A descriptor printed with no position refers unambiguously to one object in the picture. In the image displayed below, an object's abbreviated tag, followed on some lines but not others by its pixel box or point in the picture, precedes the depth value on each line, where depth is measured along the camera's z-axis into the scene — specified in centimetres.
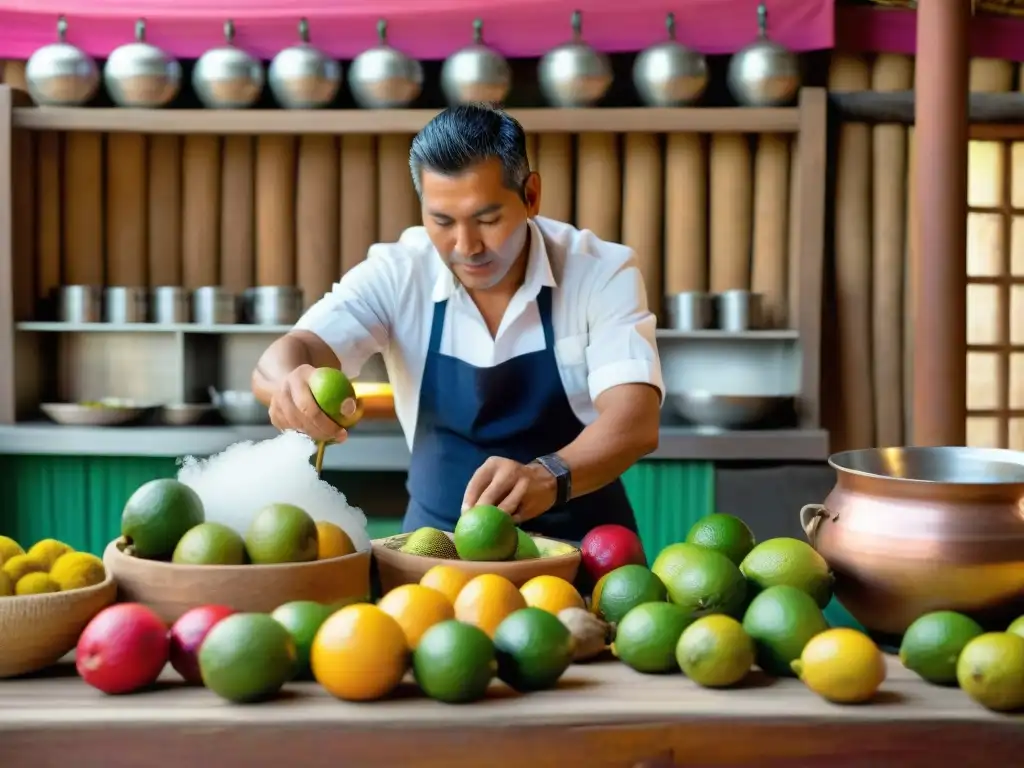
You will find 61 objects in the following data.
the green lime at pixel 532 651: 127
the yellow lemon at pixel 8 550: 148
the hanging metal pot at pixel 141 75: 427
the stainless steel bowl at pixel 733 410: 409
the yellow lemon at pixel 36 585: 136
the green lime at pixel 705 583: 145
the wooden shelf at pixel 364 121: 422
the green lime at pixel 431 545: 162
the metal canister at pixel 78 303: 436
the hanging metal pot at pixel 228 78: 426
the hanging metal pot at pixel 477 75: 420
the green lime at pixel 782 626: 133
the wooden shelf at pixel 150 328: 428
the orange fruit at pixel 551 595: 142
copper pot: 143
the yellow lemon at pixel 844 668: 125
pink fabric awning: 431
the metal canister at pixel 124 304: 438
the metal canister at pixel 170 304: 439
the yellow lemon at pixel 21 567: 140
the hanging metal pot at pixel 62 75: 429
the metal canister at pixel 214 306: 435
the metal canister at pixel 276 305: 432
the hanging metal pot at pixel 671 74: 420
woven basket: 129
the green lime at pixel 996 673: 123
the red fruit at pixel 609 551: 167
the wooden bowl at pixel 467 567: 151
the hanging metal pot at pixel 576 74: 420
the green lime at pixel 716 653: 129
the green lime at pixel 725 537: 170
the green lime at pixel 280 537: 142
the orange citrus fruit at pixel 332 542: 149
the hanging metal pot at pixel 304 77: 425
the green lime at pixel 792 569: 150
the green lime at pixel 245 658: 121
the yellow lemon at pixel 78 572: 141
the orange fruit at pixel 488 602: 137
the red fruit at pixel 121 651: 125
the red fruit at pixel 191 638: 129
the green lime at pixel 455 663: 122
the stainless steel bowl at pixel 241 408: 425
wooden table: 118
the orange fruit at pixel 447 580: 146
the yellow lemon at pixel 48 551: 150
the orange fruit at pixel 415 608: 132
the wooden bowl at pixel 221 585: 140
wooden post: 352
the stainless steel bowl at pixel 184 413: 430
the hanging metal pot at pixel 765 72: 419
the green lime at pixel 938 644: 132
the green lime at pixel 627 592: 146
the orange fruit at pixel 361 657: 124
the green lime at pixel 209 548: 141
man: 242
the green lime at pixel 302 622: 130
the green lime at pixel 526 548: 162
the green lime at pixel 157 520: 145
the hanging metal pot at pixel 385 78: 424
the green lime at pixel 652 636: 136
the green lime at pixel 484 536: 154
